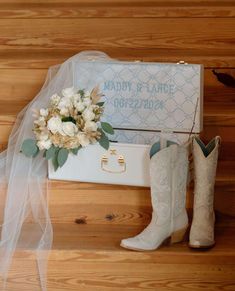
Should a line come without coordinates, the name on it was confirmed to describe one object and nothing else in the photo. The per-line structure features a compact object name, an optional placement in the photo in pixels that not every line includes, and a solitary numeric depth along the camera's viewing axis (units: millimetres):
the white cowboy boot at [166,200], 2032
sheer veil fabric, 2063
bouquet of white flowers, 2086
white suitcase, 2159
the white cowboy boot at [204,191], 2041
